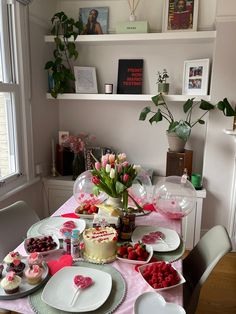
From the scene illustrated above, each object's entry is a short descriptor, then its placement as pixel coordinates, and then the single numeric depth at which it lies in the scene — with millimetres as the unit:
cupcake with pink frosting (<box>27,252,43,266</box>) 1184
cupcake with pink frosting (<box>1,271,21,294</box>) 1047
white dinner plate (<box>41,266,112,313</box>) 1002
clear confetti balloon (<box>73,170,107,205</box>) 1814
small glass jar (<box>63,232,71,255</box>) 1340
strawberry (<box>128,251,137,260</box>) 1265
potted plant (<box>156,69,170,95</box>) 2559
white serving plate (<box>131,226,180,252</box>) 1391
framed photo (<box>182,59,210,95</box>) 2514
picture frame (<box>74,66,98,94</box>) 2812
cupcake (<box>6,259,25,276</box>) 1150
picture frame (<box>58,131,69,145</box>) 2893
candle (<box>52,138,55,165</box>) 2937
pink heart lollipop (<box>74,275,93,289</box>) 1090
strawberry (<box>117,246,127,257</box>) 1298
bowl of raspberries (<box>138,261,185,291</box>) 1089
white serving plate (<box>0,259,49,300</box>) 1037
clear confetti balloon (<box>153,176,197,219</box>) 1720
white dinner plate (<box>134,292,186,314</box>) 983
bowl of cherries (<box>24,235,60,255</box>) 1323
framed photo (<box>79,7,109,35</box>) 2723
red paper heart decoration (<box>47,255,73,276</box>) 1219
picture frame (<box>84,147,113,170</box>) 2738
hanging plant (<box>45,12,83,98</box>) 2586
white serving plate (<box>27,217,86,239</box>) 1526
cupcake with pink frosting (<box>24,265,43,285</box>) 1103
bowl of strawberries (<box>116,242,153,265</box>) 1261
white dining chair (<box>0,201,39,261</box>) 1617
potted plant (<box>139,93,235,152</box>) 2328
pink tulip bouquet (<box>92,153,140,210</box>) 1502
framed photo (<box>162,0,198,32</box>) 2496
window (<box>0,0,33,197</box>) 2197
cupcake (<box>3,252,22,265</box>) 1200
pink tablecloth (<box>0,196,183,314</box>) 1003
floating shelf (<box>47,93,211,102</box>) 2492
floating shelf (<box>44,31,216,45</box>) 2375
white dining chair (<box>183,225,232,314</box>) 1310
